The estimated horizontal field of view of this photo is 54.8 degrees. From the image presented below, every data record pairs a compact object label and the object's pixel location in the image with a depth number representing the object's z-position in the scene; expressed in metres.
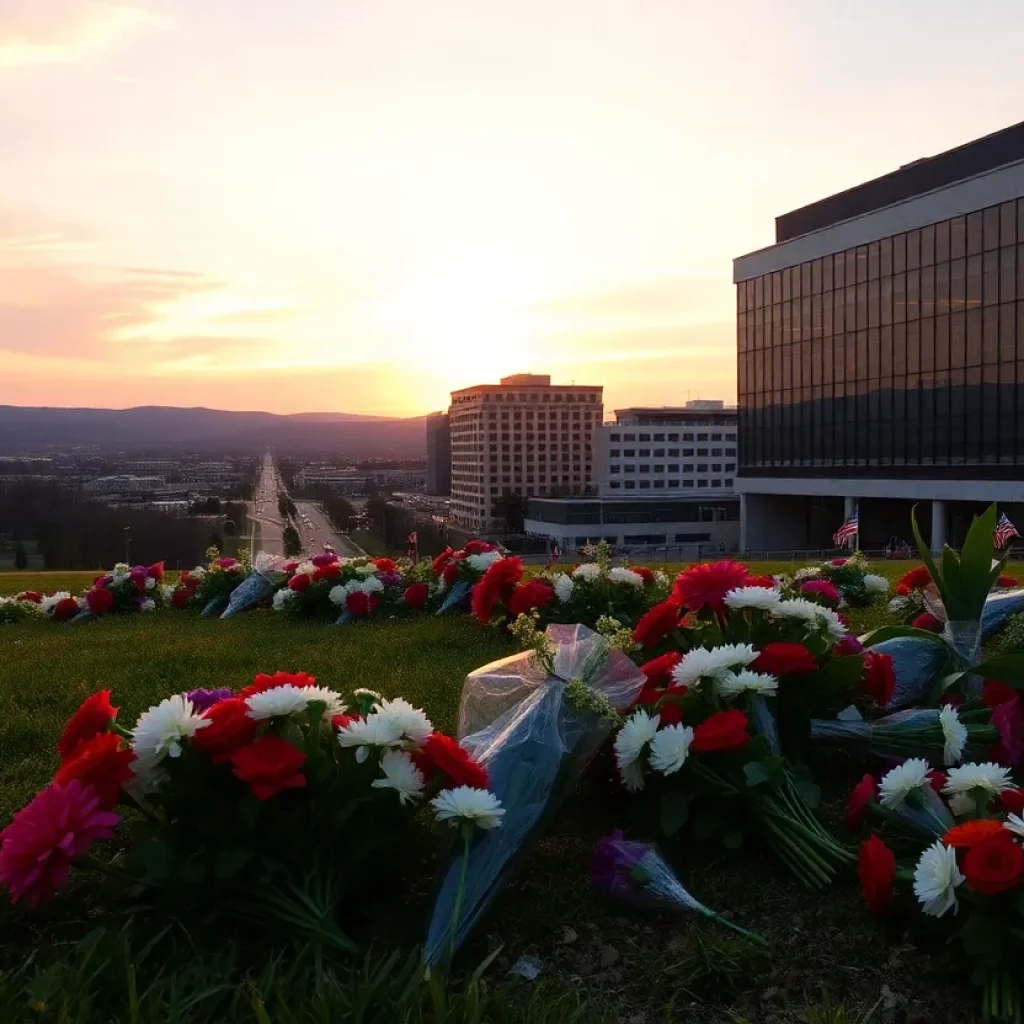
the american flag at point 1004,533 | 7.97
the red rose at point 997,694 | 3.59
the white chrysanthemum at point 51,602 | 8.48
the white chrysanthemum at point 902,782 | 2.70
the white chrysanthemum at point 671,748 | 2.76
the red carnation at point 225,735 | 2.48
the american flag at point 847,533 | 10.75
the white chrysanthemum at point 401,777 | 2.50
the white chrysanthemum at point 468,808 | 2.48
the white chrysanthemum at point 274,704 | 2.50
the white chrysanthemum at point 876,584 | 7.15
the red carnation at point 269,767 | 2.37
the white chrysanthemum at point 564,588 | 6.39
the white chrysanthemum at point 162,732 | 2.47
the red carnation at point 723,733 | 2.74
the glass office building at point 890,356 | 34.50
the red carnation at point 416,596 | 7.60
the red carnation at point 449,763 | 2.56
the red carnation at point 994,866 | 2.15
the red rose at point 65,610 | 8.43
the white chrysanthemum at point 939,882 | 2.26
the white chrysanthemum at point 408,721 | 2.57
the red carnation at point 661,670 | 3.27
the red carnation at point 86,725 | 2.71
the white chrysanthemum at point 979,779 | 2.61
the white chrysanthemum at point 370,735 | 2.53
